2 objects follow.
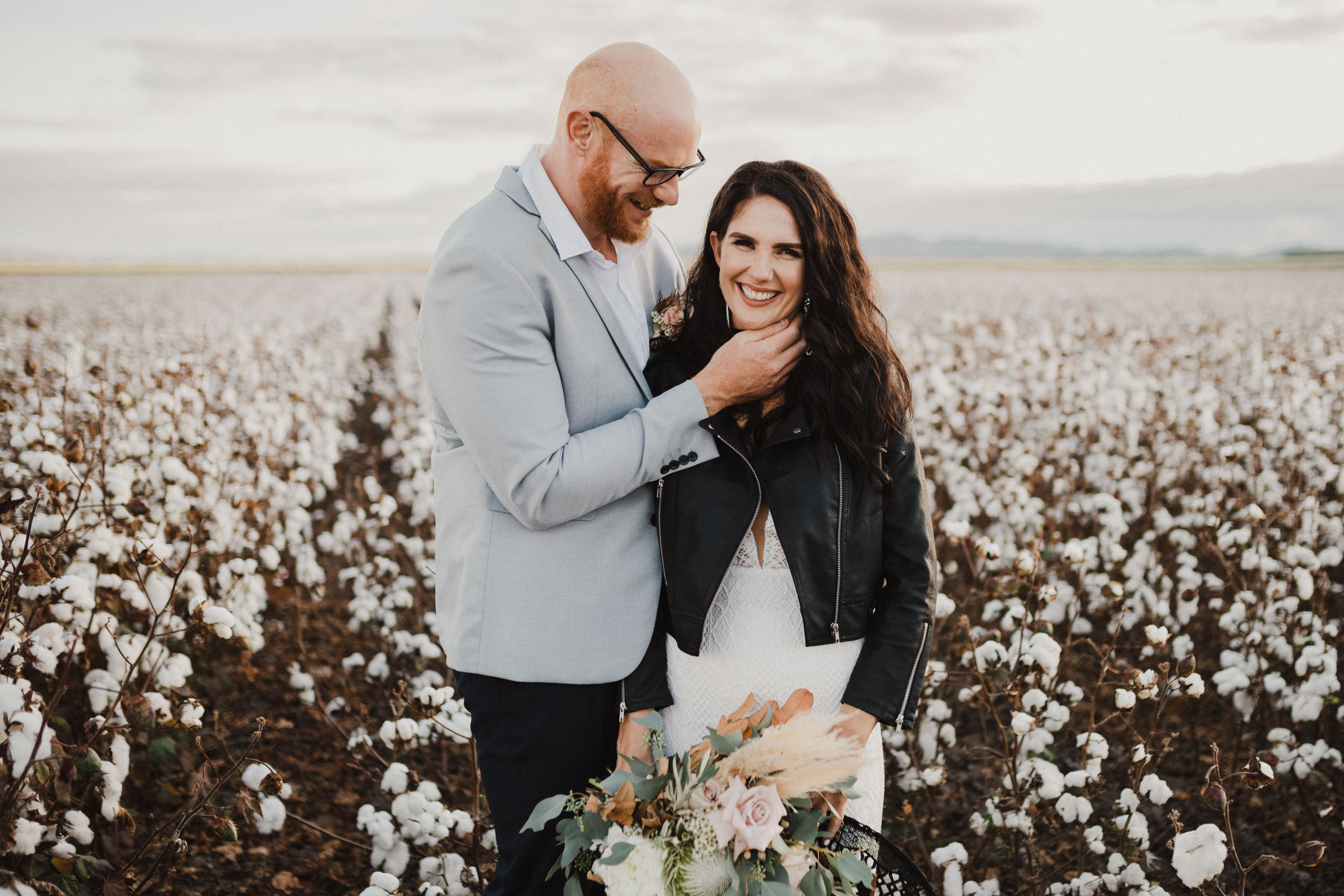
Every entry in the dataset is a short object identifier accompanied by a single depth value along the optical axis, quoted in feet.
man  6.55
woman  7.12
